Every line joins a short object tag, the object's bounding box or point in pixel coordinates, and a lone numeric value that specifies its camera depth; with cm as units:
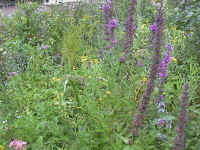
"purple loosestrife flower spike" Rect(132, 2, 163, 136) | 163
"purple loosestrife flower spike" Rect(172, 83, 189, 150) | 135
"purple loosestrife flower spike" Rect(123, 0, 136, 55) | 213
